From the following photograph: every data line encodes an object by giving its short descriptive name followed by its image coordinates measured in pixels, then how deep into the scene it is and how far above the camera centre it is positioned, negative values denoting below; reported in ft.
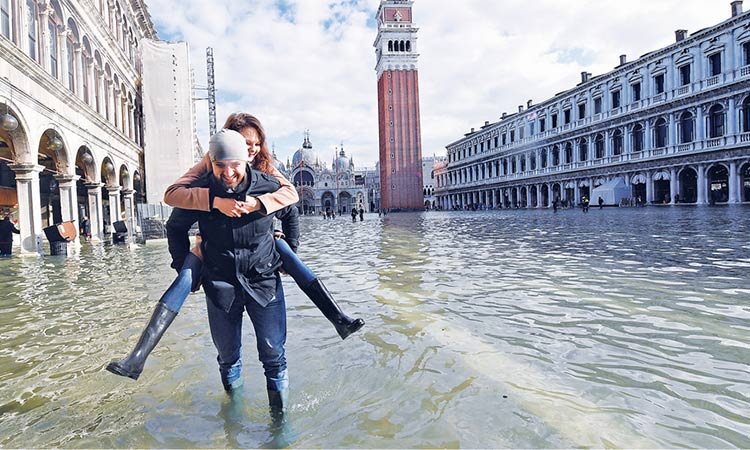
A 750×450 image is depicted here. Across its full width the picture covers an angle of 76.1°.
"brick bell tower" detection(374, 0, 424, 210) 222.07 +46.95
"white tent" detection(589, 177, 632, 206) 128.36 +3.01
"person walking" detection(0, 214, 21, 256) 41.81 -1.31
